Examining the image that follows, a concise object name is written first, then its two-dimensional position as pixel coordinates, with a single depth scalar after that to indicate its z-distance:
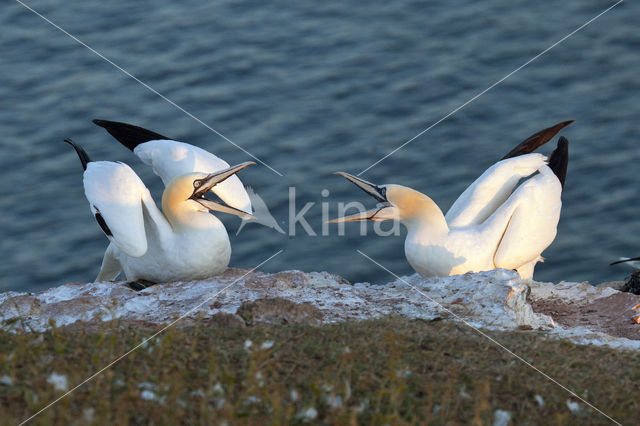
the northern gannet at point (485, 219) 12.77
